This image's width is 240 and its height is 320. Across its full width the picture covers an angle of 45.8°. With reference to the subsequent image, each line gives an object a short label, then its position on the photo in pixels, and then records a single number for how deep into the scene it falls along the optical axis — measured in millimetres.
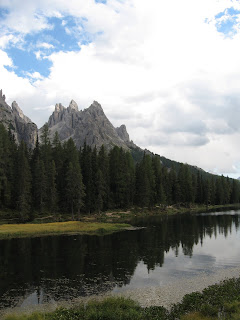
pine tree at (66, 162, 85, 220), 87062
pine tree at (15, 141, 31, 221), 77125
